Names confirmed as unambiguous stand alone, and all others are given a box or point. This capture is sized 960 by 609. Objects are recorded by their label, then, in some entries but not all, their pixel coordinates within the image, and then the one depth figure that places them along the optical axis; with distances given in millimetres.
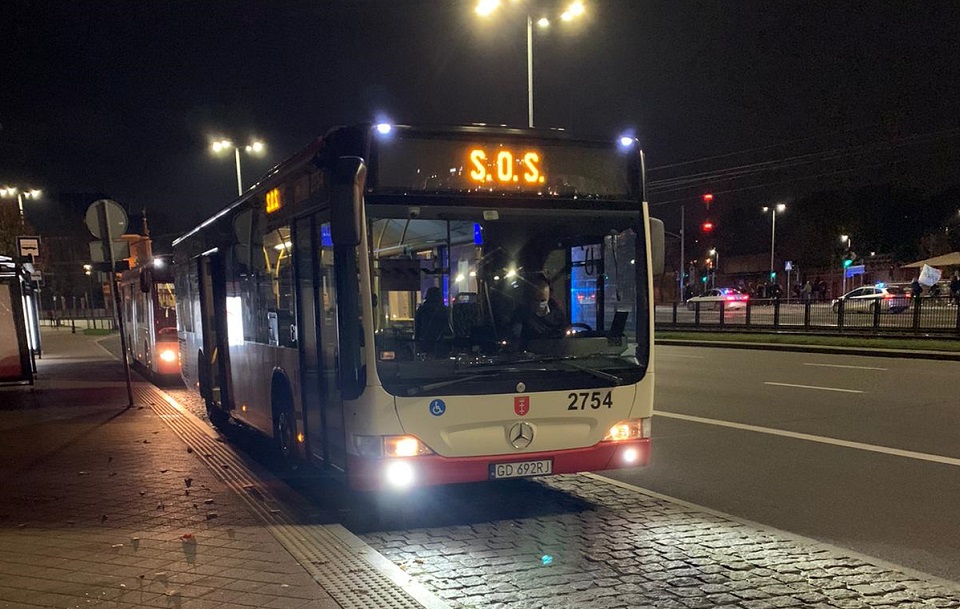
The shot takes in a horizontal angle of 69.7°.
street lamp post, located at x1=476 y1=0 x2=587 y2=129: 16594
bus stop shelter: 13594
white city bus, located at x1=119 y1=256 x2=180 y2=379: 16828
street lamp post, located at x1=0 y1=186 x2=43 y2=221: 29759
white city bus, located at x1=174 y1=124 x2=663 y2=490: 5328
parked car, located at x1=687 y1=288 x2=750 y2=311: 29778
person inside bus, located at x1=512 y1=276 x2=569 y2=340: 5750
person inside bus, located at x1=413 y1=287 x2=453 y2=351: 5492
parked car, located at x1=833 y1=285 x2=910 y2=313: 22844
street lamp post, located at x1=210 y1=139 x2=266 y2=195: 26391
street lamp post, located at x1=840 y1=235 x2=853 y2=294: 47381
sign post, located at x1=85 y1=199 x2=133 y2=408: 11488
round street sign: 11445
